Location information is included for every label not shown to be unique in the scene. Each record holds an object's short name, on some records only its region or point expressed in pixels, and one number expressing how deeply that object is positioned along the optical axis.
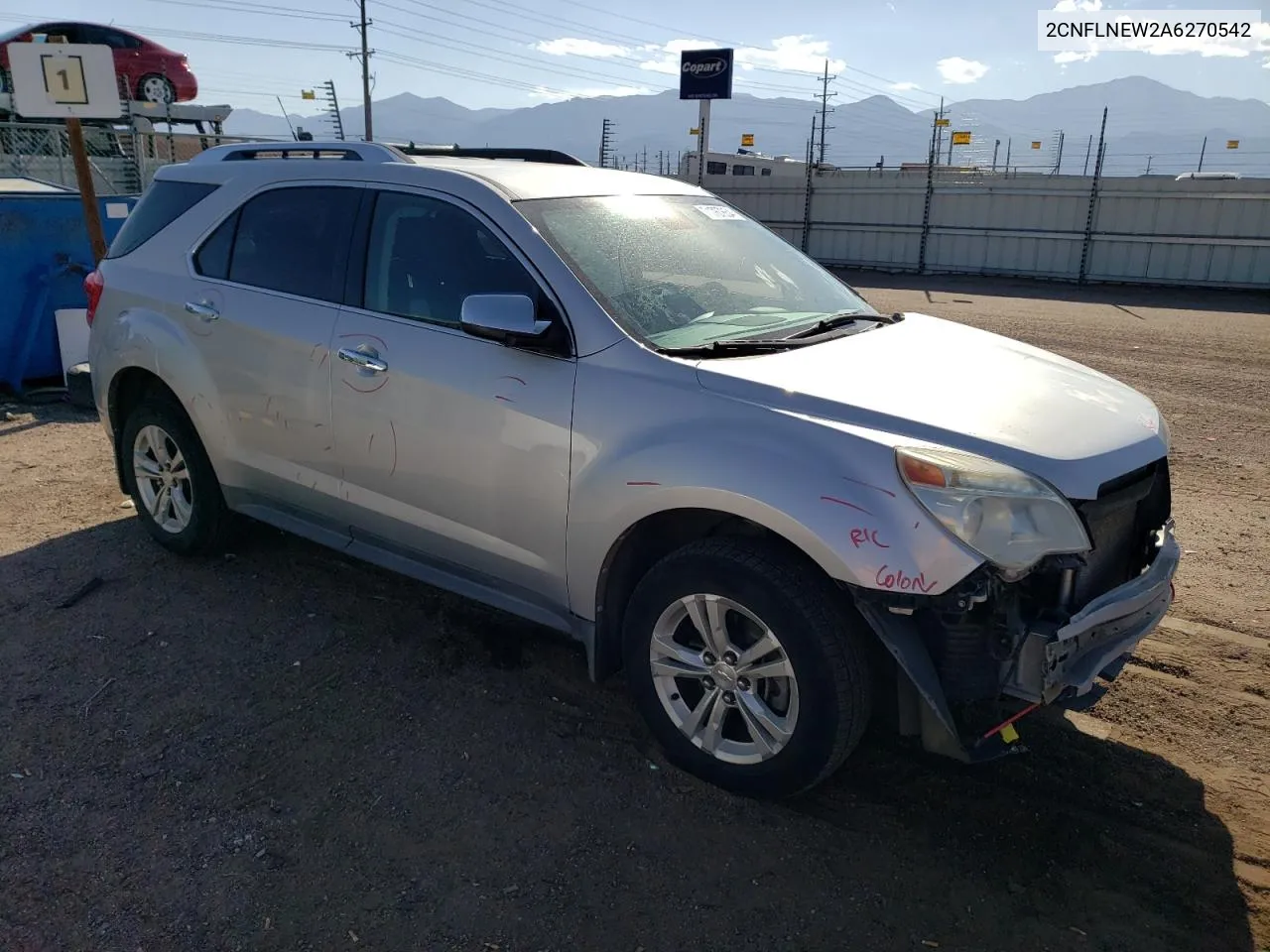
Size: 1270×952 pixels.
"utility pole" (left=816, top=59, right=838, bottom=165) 31.42
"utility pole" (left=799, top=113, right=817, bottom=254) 23.38
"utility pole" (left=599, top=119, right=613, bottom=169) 30.80
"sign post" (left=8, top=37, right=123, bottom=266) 7.05
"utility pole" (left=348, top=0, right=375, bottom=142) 41.09
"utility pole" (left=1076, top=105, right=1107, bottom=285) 19.73
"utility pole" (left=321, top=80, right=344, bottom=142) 25.97
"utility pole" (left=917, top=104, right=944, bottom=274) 21.29
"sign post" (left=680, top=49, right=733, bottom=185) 28.12
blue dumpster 7.97
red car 18.95
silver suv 2.66
